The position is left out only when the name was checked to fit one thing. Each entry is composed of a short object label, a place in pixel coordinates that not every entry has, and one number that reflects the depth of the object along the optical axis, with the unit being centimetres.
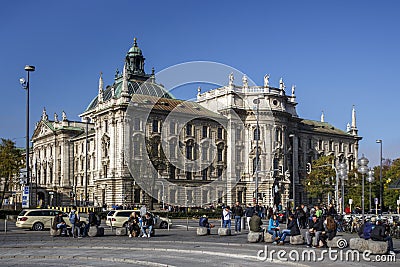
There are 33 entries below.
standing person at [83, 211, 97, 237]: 3638
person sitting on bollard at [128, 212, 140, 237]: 3606
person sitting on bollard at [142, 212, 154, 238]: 3616
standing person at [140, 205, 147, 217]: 3797
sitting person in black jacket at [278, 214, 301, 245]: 2975
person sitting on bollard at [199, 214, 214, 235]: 3816
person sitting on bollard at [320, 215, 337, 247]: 2812
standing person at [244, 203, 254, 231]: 4009
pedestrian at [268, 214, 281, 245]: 3109
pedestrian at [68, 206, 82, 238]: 3565
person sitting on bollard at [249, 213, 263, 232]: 3234
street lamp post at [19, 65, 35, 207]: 3928
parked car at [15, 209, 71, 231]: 4200
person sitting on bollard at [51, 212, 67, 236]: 3647
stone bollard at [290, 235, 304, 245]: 2961
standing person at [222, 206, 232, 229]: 3900
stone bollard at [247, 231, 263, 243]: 3109
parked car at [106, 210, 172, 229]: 4462
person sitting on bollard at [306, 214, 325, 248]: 2802
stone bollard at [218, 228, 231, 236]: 3647
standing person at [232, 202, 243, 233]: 3956
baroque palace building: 9417
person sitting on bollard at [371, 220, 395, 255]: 2395
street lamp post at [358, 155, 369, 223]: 3500
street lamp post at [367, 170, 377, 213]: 3595
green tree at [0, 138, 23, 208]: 7735
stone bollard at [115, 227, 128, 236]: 3712
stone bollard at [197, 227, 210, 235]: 3684
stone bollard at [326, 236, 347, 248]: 2752
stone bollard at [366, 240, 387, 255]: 2330
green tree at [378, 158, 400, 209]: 9216
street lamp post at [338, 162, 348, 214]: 4728
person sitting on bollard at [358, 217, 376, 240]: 2542
